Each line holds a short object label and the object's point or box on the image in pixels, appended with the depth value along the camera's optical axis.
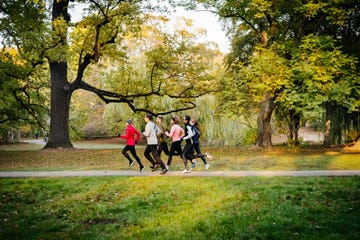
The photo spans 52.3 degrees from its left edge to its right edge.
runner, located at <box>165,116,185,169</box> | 12.91
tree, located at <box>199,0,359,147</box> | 19.91
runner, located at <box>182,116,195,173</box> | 12.77
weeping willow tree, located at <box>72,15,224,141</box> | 23.28
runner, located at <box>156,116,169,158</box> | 13.64
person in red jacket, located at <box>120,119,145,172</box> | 13.53
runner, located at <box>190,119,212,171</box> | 13.22
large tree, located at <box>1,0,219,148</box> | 20.75
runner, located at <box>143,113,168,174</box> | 12.23
